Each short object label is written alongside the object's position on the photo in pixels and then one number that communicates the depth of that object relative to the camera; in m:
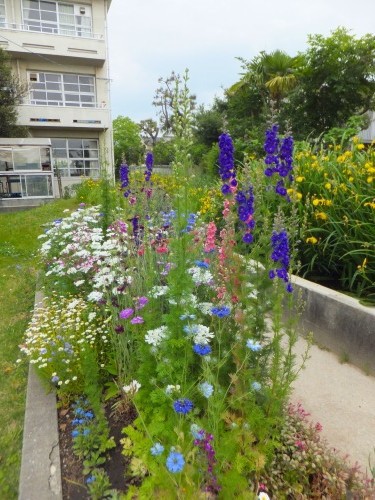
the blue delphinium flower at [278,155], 1.90
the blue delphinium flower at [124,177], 3.46
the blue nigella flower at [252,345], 1.47
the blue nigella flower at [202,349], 1.45
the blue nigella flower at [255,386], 1.54
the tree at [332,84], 12.09
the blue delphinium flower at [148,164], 3.08
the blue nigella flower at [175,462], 1.00
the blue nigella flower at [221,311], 1.59
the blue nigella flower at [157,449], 1.15
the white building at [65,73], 18.66
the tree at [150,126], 32.72
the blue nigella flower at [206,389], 1.30
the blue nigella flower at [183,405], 1.26
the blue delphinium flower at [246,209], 1.77
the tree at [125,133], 39.47
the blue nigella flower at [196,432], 1.21
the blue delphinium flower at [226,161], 1.82
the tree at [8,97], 16.67
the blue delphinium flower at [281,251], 1.64
